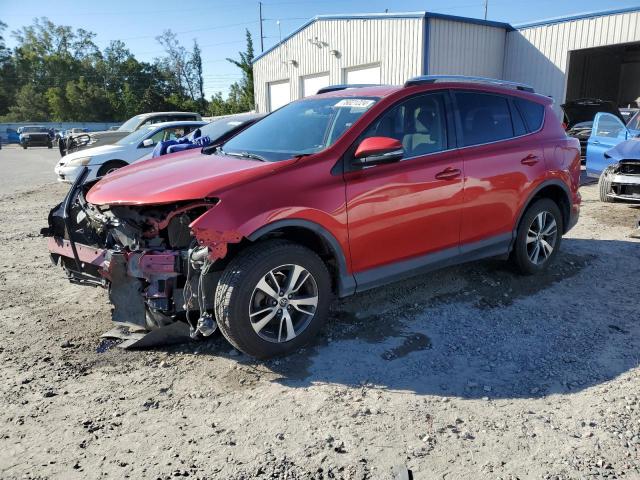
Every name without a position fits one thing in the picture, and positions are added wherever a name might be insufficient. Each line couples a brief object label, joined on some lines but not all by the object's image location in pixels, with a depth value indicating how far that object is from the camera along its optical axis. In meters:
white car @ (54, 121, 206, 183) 10.55
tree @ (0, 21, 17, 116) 74.62
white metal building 15.91
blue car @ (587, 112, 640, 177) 8.87
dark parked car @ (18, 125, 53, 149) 37.41
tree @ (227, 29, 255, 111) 43.62
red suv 3.18
